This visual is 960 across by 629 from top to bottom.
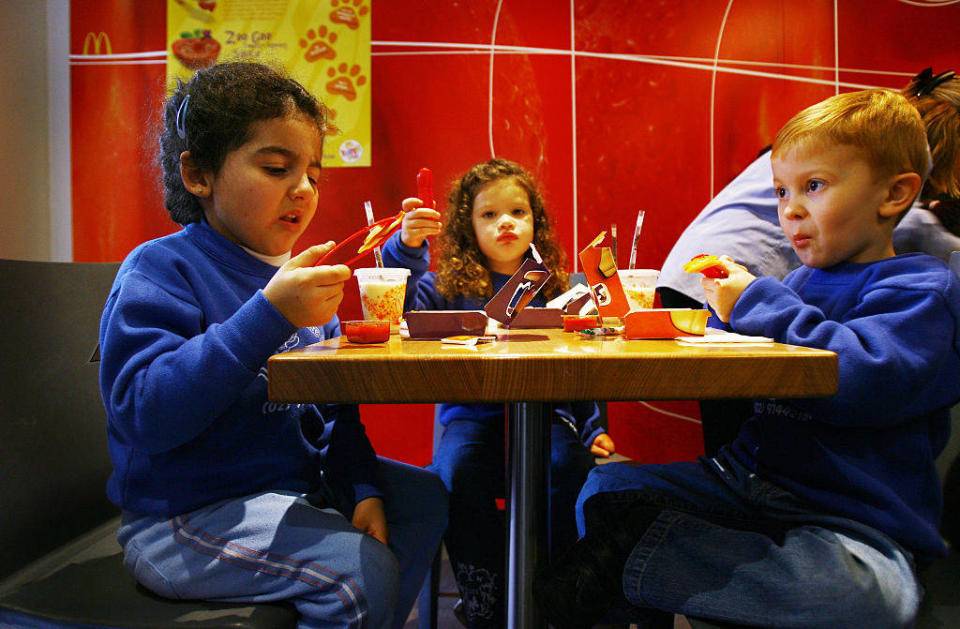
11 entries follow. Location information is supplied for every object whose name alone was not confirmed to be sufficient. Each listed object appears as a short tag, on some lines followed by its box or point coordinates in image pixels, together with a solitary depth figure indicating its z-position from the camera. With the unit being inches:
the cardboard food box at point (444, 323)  41.6
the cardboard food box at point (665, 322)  40.1
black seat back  42.1
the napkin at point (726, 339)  36.0
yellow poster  110.7
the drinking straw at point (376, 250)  50.7
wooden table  28.9
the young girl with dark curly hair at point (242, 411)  34.8
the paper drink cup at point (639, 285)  48.6
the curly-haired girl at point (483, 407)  62.9
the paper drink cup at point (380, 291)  47.1
